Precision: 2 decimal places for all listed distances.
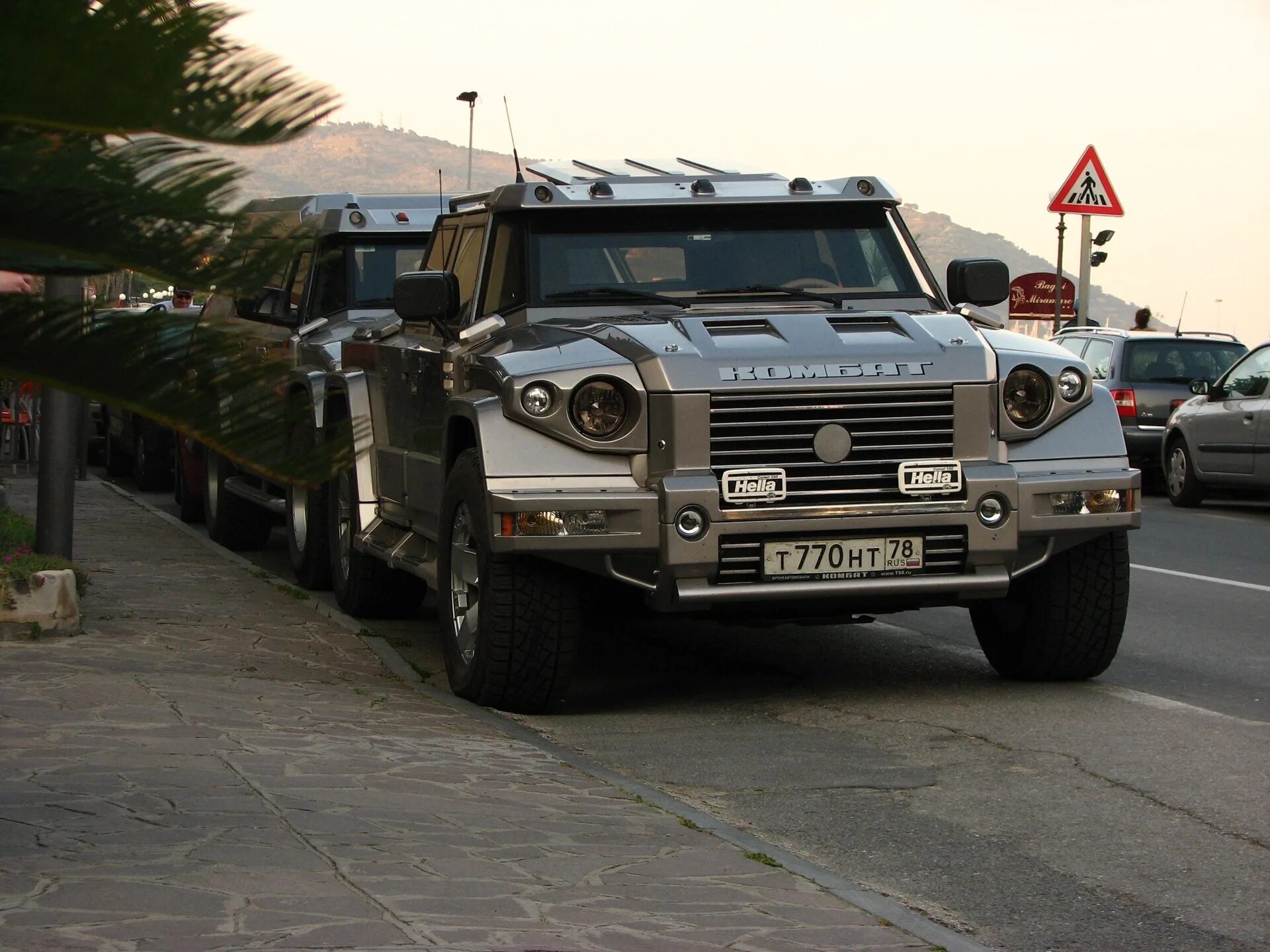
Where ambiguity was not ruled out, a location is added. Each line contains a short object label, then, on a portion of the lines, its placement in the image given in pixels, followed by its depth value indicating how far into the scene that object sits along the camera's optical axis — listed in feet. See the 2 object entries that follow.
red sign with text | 120.26
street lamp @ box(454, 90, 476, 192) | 51.50
